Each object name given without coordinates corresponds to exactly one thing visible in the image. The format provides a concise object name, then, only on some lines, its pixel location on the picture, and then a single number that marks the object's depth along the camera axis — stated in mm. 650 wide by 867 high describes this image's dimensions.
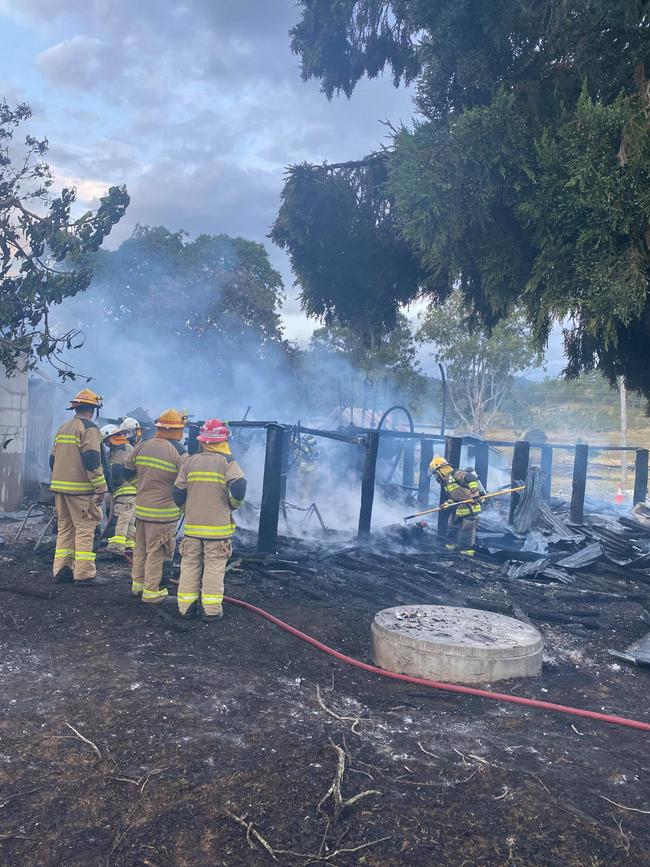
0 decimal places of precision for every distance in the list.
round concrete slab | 5043
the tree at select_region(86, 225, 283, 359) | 29484
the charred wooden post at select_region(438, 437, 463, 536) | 12531
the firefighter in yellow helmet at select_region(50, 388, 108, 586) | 7148
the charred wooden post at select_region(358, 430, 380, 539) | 11008
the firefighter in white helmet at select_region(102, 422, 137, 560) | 8719
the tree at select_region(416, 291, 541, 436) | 32406
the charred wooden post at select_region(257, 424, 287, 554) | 9062
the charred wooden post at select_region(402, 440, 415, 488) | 18734
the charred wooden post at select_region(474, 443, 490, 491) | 15359
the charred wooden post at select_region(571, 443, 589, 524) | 14703
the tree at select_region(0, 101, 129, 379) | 9617
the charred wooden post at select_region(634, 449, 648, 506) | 16984
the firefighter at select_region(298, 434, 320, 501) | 16500
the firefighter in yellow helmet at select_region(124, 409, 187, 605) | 6660
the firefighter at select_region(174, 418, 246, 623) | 6180
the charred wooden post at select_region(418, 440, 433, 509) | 16186
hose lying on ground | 4335
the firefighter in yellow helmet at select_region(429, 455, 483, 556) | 11234
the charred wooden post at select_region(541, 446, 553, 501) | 17500
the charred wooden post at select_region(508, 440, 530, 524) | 13820
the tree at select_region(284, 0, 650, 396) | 5172
